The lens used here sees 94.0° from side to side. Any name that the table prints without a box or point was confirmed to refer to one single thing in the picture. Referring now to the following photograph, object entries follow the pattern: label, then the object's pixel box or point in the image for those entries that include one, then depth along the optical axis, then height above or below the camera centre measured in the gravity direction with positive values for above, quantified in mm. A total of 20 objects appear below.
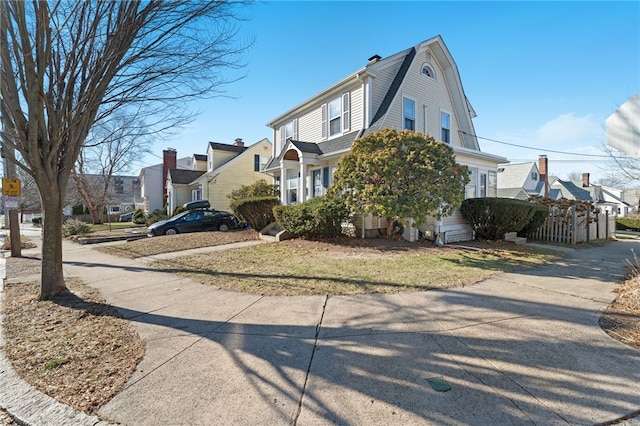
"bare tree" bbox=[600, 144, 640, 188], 8731 +1179
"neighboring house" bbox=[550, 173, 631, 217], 40375 +2002
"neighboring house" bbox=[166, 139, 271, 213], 24328 +2831
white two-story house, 12422 +4267
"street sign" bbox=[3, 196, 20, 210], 9445 +184
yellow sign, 8781 +642
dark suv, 14953 -777
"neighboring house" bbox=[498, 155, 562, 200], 33969 +3586
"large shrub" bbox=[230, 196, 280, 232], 13227 -91
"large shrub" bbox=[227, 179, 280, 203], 18094 +1091
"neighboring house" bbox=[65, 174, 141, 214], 34156 +2418
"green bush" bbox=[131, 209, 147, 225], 26906 -886
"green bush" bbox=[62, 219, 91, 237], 16078 -1096
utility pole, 9688 -522
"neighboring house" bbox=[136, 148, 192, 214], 33938 +2539
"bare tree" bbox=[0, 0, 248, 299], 4539 +2161
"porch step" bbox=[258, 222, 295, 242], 11483 -1026
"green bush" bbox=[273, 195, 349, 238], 10469 -332
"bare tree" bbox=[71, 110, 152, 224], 26561 +3274
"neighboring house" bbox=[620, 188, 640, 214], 45791 +1796
